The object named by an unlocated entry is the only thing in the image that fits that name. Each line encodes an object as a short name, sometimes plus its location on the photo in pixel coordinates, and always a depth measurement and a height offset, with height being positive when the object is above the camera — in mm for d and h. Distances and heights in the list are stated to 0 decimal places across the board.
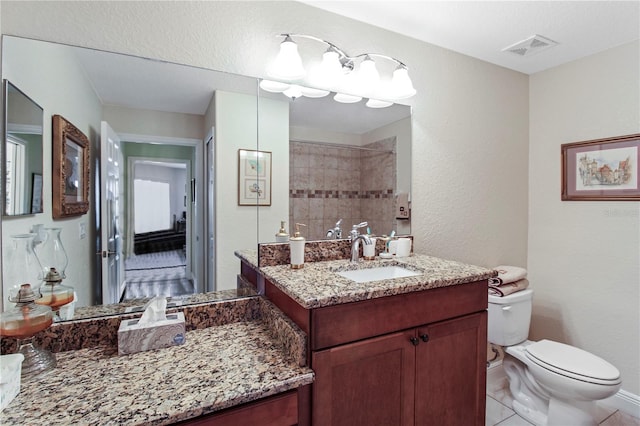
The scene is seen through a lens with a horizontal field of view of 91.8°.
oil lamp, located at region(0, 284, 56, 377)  949 -364
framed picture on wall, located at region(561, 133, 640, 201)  1995 +299
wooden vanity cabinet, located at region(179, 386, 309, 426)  866 -599
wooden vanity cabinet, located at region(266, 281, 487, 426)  1069 -568
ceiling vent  1952 +1093
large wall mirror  1213 +290
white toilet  1607 -873
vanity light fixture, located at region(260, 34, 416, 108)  1508 +729
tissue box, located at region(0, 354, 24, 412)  804 -451
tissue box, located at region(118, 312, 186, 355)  1087 -451
